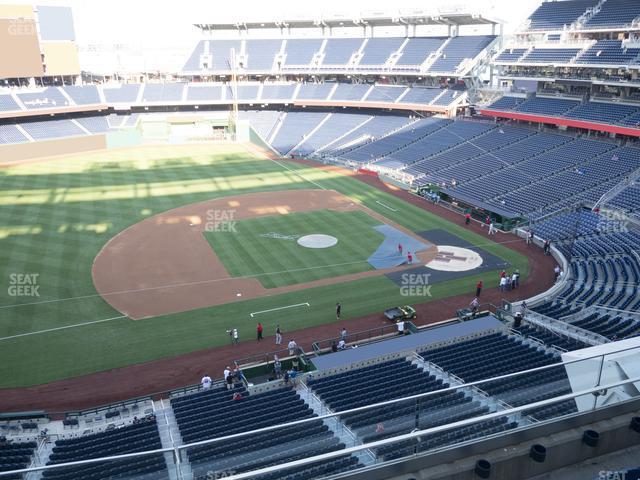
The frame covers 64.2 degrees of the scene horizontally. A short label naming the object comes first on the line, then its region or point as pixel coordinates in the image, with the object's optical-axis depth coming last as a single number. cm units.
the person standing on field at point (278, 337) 2373
